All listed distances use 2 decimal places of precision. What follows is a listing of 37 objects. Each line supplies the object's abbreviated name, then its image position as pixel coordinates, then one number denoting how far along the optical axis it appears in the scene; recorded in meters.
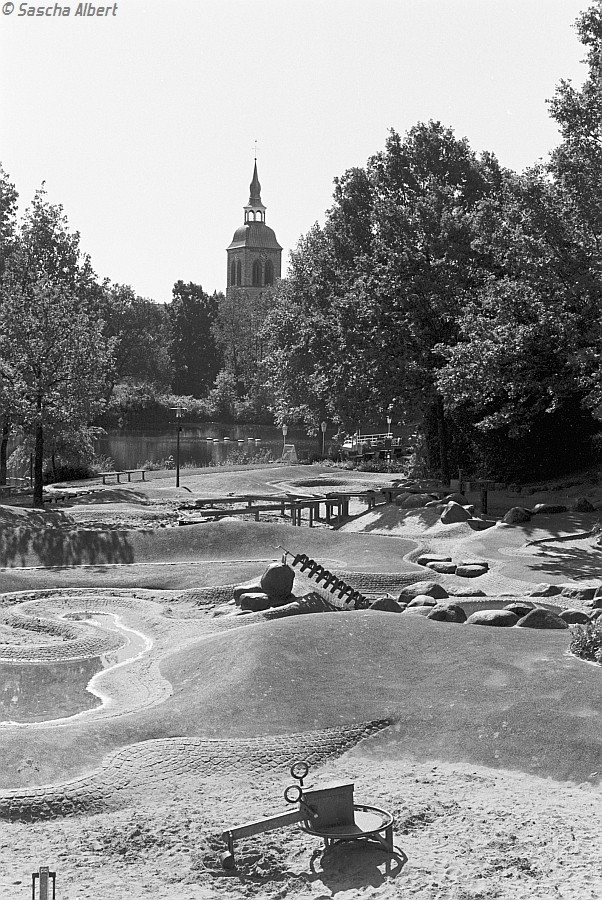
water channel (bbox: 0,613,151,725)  15.51
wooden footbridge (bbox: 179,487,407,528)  37.34
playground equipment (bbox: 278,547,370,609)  22.08
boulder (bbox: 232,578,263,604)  22.38
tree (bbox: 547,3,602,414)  28.84
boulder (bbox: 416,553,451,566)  26.74
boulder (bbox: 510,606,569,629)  18.25
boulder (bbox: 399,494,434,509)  36.19
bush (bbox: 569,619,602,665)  15.43
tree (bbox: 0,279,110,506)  37.91
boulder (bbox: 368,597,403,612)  19.73
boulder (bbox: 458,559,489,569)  25.71
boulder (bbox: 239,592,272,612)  21.34
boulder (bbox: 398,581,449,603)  21.77
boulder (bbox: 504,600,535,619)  19.19
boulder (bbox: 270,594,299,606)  21.50
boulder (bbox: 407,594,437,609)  20.31
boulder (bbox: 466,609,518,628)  18.36
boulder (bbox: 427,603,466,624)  18.61
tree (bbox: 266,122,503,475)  40.91
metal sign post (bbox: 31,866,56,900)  8.00
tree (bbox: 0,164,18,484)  57.22
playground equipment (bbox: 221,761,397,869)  9.91
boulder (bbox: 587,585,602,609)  20.55
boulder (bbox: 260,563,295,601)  21.81
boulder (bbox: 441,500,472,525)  32.94
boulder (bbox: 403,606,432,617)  19.08
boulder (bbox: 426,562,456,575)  25.55
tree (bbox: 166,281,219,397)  126.12
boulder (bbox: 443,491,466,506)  35.59
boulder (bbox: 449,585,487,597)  22.18
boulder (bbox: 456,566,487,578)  24.96
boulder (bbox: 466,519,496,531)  31.92
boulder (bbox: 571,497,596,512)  33.31
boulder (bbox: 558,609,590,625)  18.92
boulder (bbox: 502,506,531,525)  31.89
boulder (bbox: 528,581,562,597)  22.16
